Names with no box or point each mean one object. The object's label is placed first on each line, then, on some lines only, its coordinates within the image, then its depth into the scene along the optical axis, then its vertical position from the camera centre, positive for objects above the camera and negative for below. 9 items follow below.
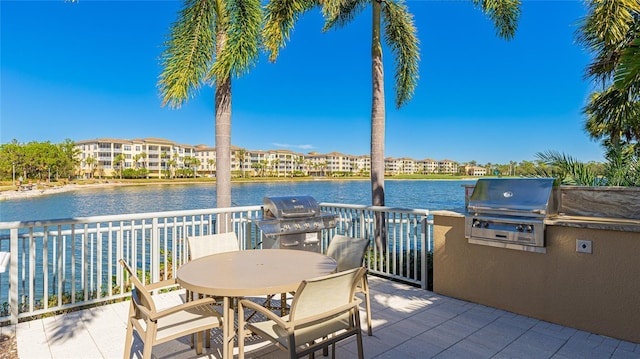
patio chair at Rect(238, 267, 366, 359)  1.88 -0.85
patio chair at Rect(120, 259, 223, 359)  1.96 -1.00
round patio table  2.05 -0.71
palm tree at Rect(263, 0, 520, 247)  5.79 +2.86
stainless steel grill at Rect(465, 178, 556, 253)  3.25 -0.38
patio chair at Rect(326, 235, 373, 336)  3.03 -0.76
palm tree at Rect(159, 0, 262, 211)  5.11 +1.94
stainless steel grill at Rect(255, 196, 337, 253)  4.23 -0.62
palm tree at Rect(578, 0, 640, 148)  4.84 +2.07
